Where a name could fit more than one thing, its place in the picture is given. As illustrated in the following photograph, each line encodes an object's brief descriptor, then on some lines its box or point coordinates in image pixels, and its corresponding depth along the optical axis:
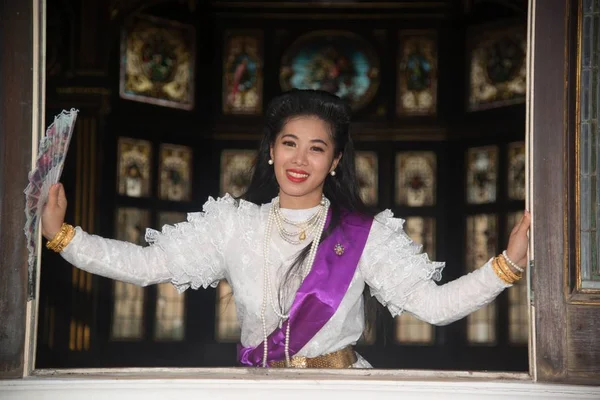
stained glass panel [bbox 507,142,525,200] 7.57
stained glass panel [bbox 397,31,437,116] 8.07
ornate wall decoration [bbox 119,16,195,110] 7.51
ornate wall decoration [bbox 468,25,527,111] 7.59
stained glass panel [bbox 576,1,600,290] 2.84
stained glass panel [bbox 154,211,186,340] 7.66
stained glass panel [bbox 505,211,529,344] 7.54
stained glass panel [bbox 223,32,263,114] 8.09
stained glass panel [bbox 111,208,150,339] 7.40
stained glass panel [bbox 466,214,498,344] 7.70
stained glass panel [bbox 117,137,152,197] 7.47
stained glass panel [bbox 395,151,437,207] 8.09
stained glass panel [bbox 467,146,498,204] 7.77
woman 3.22
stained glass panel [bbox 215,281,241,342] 7.83
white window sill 2.71
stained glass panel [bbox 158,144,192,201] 7.78
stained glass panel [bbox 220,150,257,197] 8.05
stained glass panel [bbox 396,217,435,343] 7.91
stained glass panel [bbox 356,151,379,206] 8.12
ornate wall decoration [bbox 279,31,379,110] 8.07
